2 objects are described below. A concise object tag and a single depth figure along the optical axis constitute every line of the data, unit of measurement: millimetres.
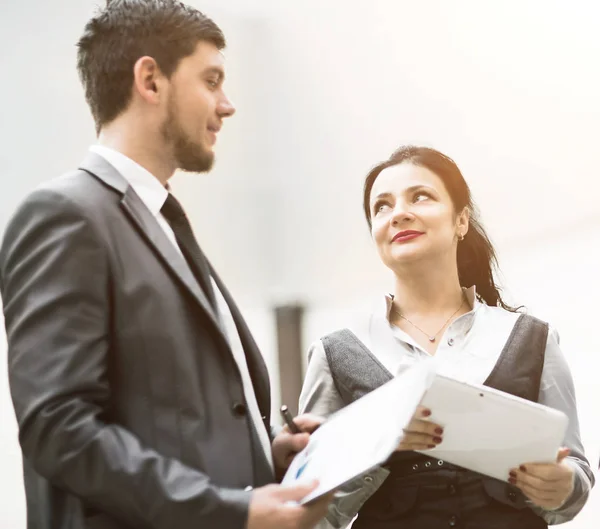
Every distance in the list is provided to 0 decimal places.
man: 2155
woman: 2466
